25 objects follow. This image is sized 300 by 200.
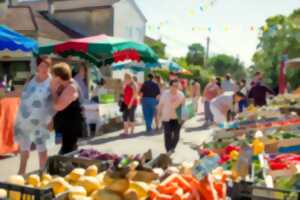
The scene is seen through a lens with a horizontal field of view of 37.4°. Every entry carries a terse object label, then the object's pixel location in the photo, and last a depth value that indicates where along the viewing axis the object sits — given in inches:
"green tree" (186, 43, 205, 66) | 3454.7
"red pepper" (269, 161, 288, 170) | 149.1
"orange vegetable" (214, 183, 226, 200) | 109.2
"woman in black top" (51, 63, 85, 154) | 231.8
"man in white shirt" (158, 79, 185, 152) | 324.2
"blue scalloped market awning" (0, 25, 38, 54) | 333.1
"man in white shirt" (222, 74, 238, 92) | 639.1
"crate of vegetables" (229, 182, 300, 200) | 93.9
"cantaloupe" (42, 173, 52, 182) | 127.3
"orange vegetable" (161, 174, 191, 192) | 107.5
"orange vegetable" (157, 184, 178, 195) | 104.5
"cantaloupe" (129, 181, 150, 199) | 109.0
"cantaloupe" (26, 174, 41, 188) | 123.0
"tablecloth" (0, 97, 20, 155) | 316.8
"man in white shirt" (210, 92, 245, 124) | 407.8
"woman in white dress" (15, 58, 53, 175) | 237.0
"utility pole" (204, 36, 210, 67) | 2566.4
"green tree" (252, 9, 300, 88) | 1523.1
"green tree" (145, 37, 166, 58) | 2140.7
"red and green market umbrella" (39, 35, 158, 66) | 456.4
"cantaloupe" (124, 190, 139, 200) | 106.8
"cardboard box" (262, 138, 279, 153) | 200.8
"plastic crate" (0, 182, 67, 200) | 100.8
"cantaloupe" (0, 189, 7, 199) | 103.0
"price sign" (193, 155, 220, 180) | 103.5
